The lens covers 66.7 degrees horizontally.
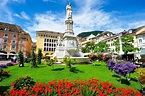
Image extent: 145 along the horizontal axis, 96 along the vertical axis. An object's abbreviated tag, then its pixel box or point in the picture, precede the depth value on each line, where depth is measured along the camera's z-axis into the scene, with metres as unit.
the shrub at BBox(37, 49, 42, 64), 22.48
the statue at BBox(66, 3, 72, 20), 27.18
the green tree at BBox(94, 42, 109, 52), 51.15
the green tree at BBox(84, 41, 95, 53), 59.62
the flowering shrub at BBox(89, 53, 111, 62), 19.44
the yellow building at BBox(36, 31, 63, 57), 71.56
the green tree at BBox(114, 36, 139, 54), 36.63
